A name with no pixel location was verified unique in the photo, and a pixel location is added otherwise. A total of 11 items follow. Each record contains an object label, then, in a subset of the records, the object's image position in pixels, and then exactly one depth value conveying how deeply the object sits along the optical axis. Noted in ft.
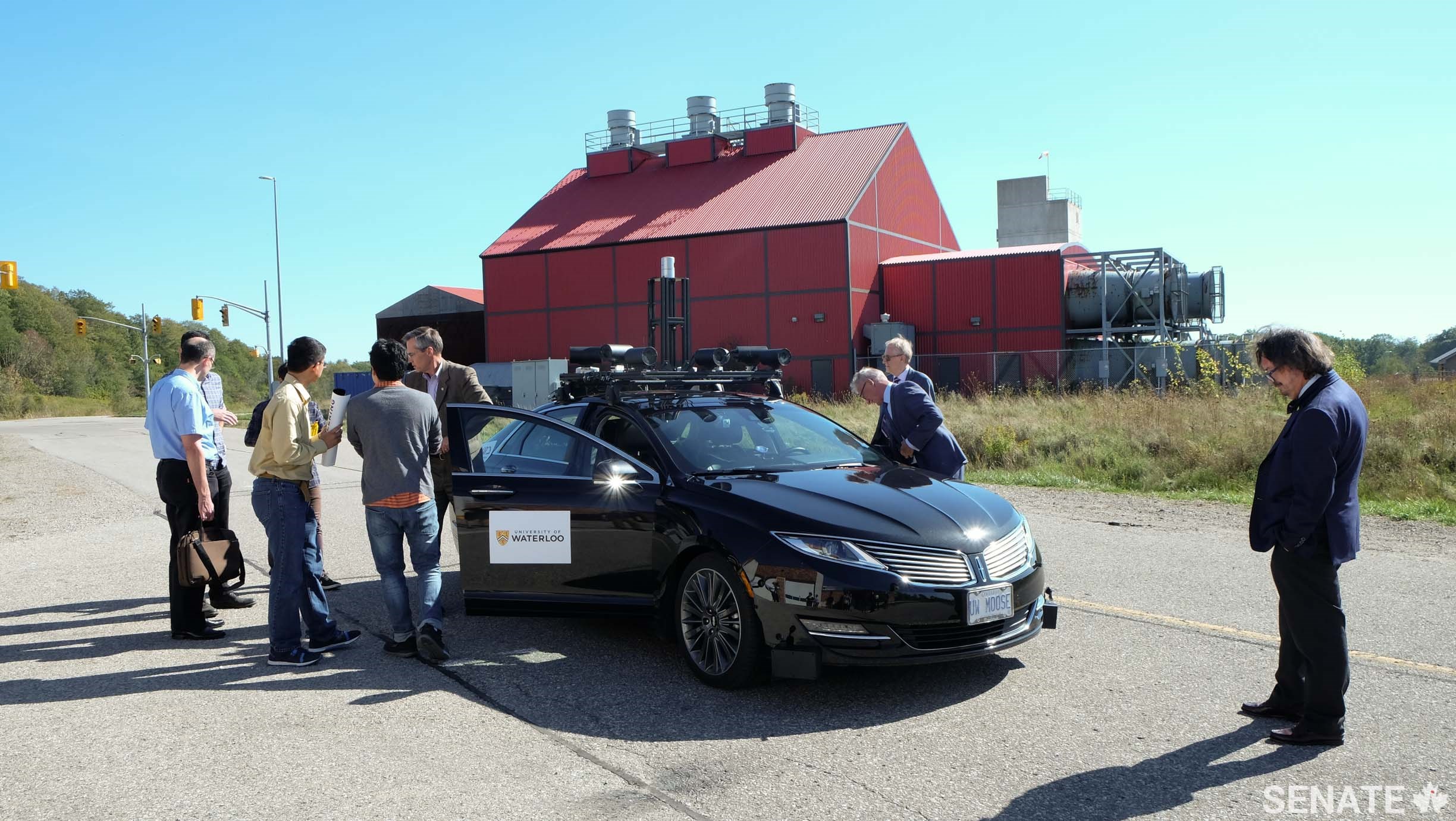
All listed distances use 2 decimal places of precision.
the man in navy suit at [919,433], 22.99
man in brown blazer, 24.11
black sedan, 15.80
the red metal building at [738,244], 129.18
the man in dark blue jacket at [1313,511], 13.64
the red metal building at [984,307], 120.37
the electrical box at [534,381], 127.65
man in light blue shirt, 20.61
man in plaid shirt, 22.86
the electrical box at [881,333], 125.80
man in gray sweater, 18.76
